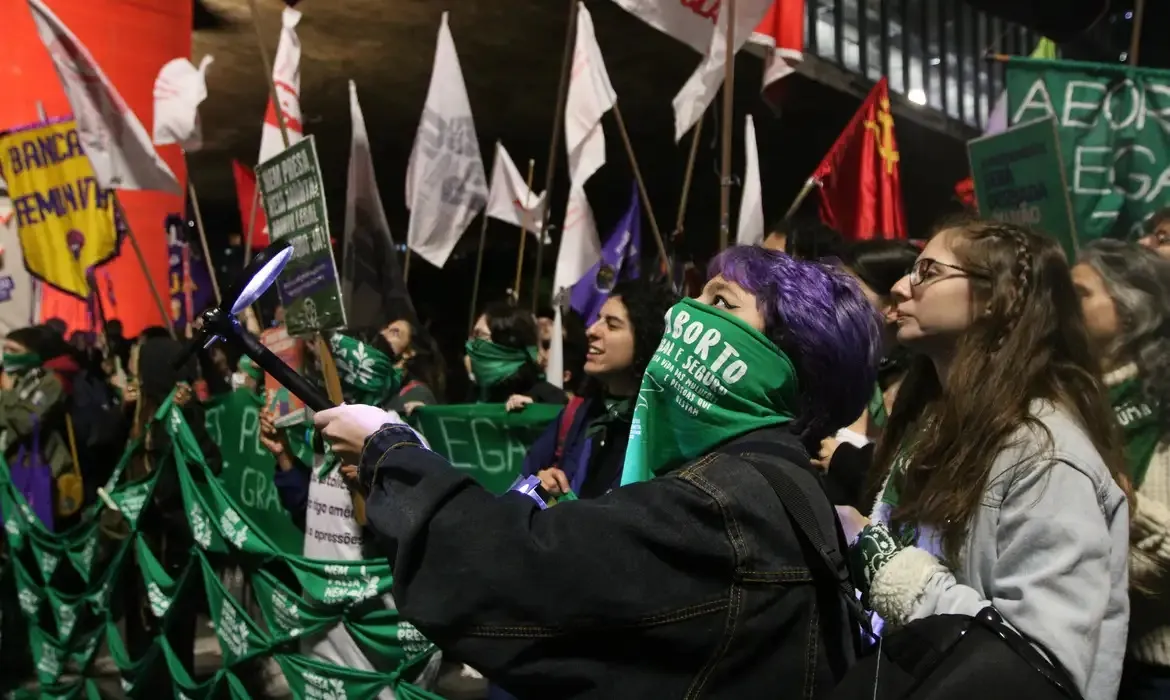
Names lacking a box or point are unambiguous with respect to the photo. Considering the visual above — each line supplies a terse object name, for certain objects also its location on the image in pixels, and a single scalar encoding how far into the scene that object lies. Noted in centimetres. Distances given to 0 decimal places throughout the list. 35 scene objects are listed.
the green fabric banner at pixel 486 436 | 416
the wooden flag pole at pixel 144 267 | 499
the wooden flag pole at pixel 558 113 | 539
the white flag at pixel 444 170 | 568
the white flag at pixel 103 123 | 455
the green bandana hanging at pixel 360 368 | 388
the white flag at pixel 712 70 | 402
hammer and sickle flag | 441
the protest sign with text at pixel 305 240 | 290
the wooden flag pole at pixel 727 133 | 361
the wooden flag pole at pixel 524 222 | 686
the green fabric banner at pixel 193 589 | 314
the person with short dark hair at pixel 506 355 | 488
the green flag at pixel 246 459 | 438
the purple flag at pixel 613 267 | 606
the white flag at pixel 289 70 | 520
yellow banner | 634
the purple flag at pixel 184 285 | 954
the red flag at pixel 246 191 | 847
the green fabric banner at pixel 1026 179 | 275
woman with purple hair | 121
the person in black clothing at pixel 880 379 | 264
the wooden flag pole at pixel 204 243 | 578
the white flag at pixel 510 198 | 753
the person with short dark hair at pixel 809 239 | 323
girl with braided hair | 146
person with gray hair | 189
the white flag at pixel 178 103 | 574
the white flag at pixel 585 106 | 532
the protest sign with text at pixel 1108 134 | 316
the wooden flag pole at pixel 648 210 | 433
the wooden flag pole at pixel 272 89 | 330
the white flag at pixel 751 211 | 474
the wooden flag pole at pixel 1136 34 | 349
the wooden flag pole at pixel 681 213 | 458
